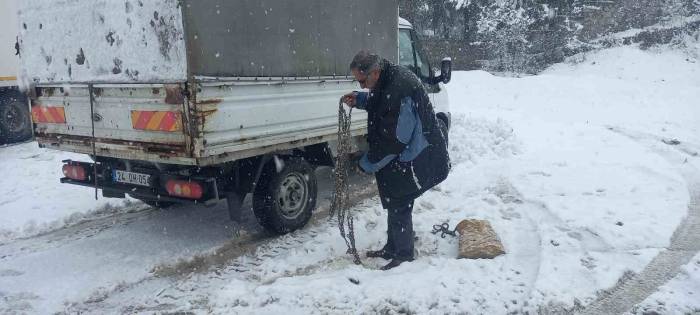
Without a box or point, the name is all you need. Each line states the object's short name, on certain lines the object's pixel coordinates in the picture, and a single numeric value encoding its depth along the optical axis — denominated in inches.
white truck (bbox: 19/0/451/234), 157.8
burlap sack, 169.6
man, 154.7
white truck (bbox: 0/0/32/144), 404.2
